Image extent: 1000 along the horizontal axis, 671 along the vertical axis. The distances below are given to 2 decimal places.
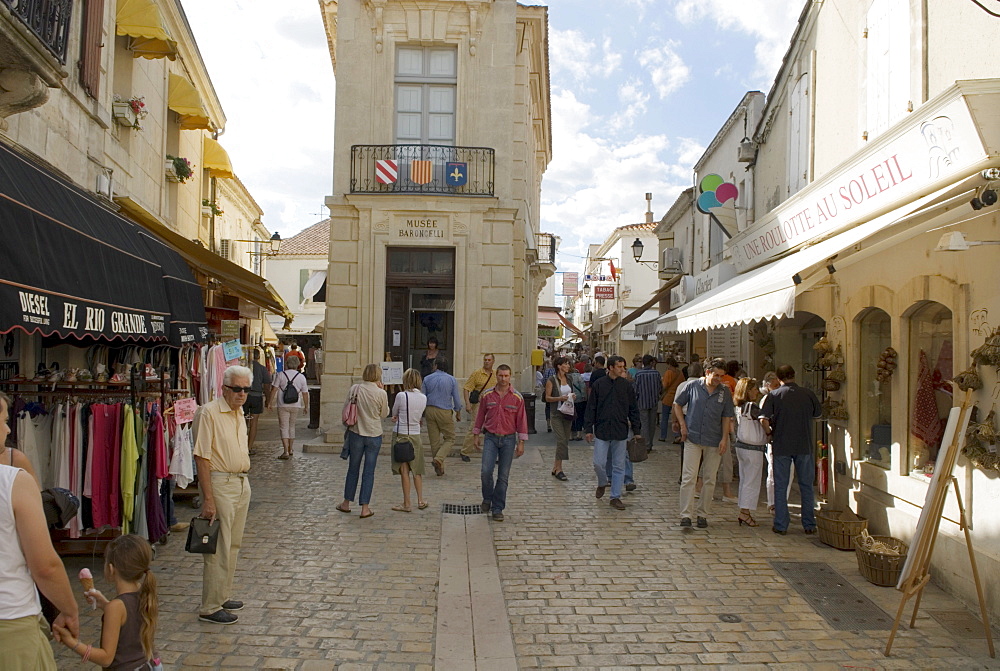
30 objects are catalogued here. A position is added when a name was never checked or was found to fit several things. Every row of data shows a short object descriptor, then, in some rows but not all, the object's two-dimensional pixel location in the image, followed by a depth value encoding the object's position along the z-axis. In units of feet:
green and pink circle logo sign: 49.52
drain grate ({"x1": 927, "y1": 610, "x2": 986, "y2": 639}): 16.30
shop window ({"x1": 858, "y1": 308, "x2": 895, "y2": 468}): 24.59
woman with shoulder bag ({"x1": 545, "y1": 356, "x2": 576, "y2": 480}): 35.04
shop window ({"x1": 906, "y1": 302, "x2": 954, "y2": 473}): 21.21
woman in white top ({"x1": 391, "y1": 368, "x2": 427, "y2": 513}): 27.22
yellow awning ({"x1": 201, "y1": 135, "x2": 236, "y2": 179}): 55.06
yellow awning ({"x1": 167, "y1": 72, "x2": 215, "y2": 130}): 43.39
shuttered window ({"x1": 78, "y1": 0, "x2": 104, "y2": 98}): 28.12
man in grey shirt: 25.58
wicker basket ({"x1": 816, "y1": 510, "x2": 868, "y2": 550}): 22.63
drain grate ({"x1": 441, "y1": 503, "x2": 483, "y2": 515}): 27.85
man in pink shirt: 26.55
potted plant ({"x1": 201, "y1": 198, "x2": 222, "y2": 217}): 55.36
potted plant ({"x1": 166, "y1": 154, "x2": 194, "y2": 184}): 42.96
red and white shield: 45.60
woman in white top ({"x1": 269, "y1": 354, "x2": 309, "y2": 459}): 39.40
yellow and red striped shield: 45.93
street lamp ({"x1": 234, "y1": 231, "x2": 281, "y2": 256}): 75.46
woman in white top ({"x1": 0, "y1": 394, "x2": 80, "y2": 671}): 8.87
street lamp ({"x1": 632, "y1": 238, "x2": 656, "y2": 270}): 70.28
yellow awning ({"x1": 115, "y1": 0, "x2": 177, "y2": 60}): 32.58
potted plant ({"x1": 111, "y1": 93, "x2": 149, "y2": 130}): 32.58
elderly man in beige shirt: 16.43
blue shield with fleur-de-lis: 46.16
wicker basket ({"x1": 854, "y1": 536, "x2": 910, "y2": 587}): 19.26
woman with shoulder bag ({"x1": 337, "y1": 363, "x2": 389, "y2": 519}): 26.40
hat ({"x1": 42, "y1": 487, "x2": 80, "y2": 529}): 11.64
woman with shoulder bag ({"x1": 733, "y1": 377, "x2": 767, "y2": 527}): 26.20
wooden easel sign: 15.25
